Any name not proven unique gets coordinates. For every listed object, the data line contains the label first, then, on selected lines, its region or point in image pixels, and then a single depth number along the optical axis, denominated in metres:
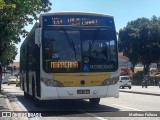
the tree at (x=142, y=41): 74.31
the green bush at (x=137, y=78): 75.59
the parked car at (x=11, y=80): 79.05
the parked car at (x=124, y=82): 50.91
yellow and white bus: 15.80
